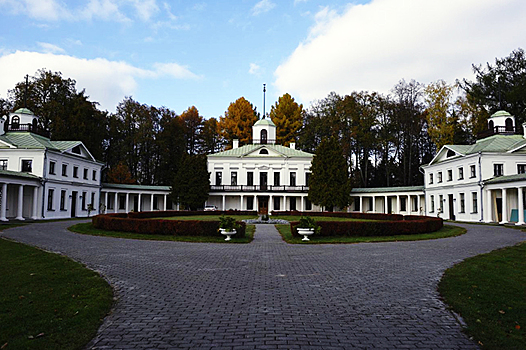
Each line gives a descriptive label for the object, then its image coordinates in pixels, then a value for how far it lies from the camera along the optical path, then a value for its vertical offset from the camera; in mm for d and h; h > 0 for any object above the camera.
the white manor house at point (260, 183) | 31438 +1840
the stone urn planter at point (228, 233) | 17656 -1587
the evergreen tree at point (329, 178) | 43750 +2793
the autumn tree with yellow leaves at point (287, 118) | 59469 +13611
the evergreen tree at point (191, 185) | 44812 +1946
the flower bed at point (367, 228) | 19109 -1450
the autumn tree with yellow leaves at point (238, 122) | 59484 +13083
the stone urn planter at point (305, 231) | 17766 -1490
